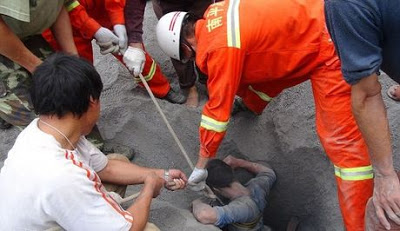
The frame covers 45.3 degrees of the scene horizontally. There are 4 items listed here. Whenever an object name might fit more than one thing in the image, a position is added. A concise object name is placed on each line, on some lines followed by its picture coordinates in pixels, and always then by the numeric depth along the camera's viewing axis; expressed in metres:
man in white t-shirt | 1.85
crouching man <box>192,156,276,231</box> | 3.05
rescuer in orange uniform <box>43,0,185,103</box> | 3.19
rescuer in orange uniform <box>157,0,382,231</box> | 2.70
